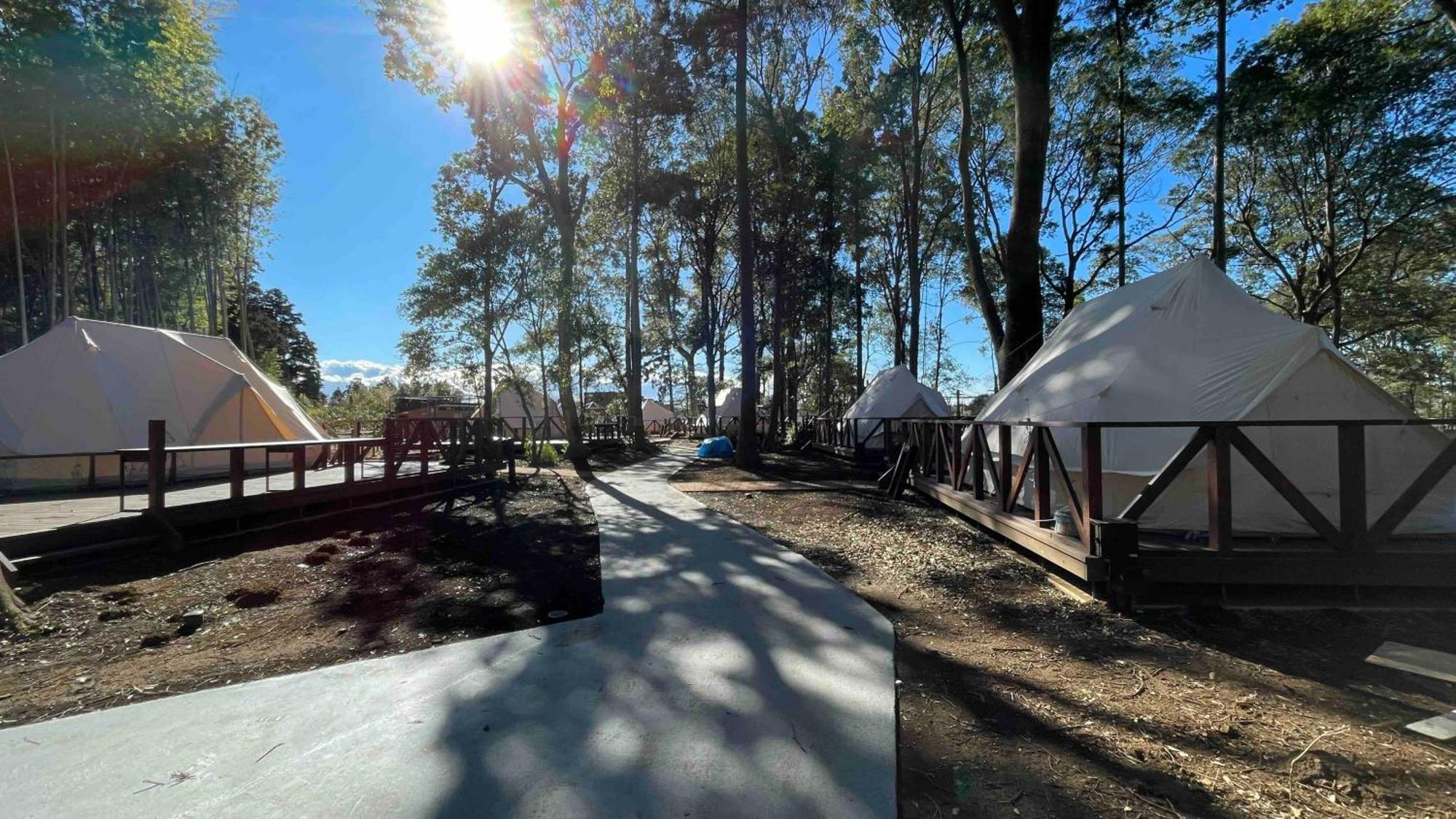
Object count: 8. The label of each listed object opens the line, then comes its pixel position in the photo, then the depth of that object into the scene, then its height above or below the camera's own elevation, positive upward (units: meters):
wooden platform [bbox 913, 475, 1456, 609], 4.23 -1.23
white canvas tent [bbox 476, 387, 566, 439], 33.67 +0.56
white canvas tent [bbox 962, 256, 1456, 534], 5.36 +0.14
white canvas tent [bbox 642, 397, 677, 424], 61.37 +0.38
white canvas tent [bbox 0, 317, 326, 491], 11.52 +0.48
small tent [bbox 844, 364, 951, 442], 18.47 +0.41
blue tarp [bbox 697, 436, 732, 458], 21.75 -1.24
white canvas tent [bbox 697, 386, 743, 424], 48.66 +1.02
